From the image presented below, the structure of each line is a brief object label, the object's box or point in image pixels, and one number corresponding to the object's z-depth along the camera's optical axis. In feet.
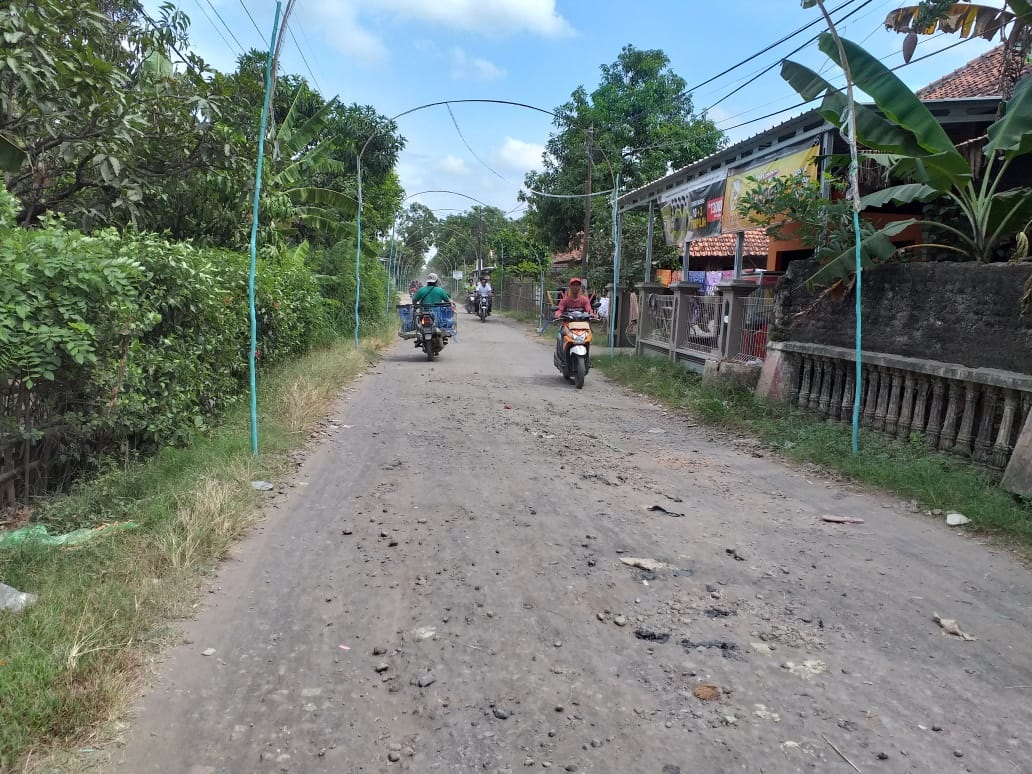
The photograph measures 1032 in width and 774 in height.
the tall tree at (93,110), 21.71
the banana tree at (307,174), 47.91
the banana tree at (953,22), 27.45
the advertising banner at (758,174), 34.24
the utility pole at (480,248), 177.27
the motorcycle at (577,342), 37.55
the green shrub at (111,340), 14.55
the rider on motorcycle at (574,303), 38.09
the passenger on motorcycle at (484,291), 108.37
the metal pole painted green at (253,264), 20.16
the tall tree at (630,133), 82.43
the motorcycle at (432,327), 49.11
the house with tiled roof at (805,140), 31.17
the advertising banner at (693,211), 43.62
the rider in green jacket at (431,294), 49.44
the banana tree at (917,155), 22.67
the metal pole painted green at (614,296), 53.16
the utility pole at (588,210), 73.18
